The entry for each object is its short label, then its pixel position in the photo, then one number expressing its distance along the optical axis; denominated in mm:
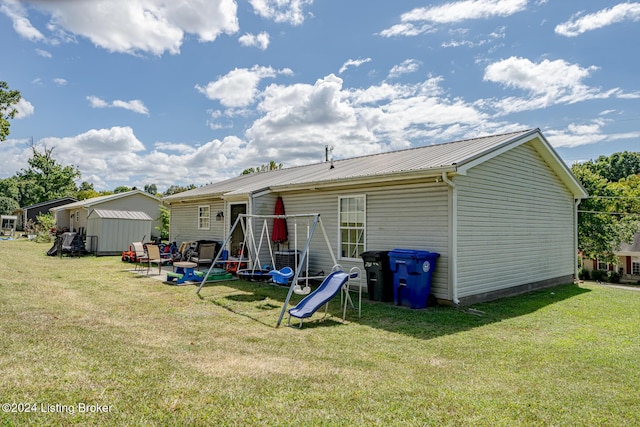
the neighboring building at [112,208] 23062
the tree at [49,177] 44656
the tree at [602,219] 25000
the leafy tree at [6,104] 18906
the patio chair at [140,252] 12675
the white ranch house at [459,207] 7781
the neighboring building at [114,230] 18672
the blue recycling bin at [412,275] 7402
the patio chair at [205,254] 13133
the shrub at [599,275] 30914
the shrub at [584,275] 31038
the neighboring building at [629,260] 30141
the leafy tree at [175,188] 57125
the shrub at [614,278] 30375
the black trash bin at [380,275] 8016
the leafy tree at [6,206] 50625
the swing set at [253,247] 10284
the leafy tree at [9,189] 55281
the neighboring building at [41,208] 40188
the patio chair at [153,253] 11933
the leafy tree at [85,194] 46750
